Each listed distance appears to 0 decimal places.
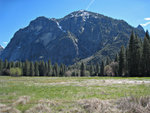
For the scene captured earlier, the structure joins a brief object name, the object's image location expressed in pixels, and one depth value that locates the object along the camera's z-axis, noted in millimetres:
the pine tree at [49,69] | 106238
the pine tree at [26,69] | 95325
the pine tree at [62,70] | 111769
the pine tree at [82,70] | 109088
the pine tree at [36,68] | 99375
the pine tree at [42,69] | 104162
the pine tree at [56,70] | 108406
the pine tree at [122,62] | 58019
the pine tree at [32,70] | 96094
